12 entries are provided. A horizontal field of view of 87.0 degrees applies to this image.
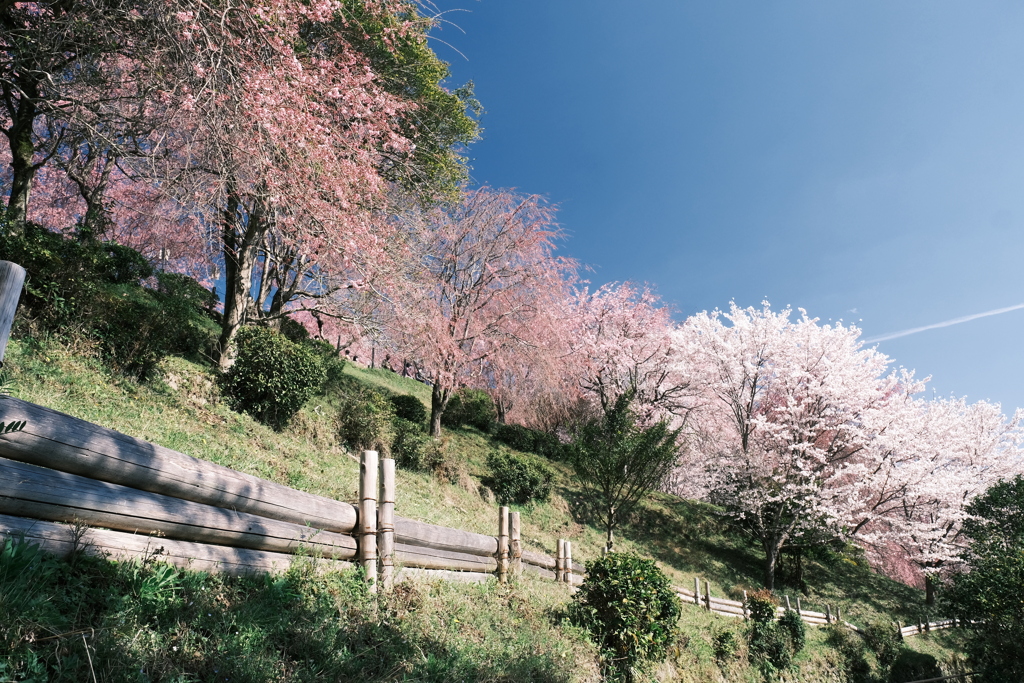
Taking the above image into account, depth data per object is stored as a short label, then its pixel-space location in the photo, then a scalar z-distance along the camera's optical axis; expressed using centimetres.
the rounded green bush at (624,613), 683
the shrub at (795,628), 1208
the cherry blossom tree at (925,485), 1828
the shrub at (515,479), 1434
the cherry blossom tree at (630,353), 2222
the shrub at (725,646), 976
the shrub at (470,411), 1894
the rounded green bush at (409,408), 1709
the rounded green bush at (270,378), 948
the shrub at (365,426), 1148
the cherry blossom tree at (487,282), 1568
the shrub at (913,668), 1312
